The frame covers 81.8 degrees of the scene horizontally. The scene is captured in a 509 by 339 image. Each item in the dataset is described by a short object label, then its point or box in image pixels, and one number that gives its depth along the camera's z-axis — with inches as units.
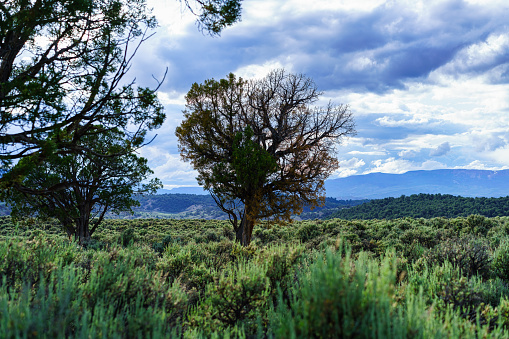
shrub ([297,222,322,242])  873.0
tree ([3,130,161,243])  679.7
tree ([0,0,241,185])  296.2
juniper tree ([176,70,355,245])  681.0
